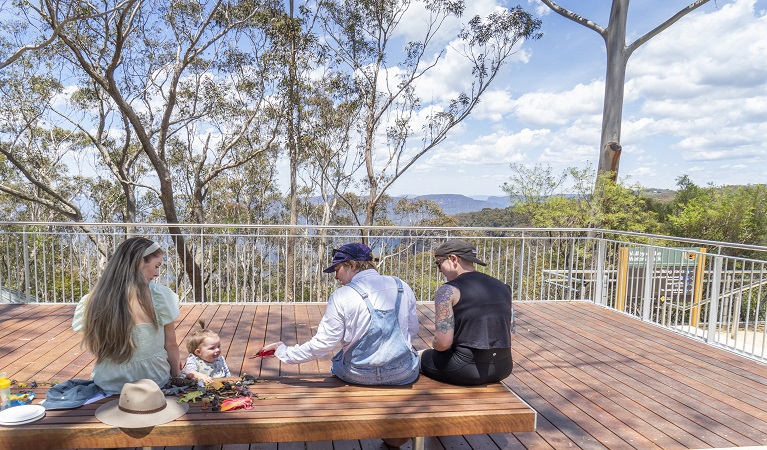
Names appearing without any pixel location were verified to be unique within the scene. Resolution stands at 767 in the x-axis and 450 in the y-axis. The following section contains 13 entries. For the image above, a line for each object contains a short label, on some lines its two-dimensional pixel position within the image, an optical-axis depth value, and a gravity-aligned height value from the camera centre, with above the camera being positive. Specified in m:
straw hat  1.98 -0.86
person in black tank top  2.54 -0.65
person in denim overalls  2.39 -0.61
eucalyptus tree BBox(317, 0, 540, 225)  16.31 +4.74
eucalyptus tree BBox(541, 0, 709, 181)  10.45 +2.72
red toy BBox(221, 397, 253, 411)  2.16 -0.89
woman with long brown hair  2.24 -0.57
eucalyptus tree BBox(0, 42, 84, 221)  15.74 +1.78
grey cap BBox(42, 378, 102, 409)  2.13 -0.88
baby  3.04 -0.96
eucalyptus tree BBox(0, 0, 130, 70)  8.19 +3.53
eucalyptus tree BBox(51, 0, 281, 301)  11.99 +3.27
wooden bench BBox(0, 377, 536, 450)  1.96 -0.92
